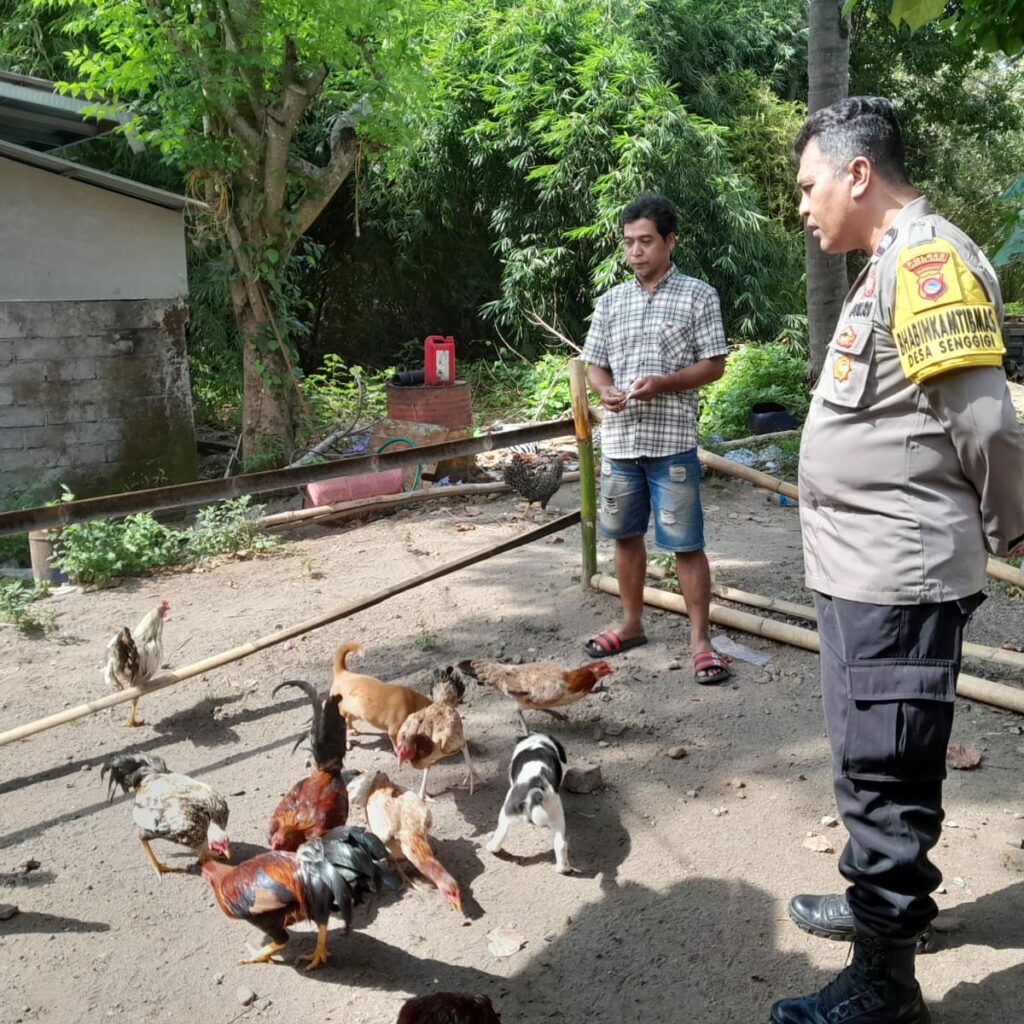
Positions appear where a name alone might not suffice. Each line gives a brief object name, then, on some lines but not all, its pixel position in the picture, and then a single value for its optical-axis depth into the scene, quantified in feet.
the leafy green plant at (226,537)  25.96
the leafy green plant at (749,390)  37.78
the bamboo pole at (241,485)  13.79
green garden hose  31.48
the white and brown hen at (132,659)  15.97
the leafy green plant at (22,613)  21.09
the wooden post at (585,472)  19.39
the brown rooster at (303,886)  10.26
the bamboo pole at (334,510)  27.66
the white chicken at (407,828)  11.25
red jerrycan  36.76
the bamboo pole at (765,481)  17.97
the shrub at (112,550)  24.20
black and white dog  11.85
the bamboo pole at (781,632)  15.15
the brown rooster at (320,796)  12.03
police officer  7.51
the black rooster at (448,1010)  8.52
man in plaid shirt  16.01
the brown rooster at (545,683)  14.99
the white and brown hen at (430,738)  13.34
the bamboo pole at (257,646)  14.48
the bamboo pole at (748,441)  33.63
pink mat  30.22
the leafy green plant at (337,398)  41.70
